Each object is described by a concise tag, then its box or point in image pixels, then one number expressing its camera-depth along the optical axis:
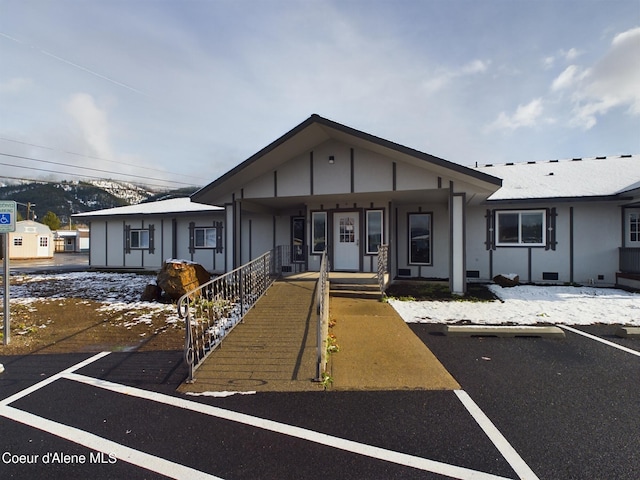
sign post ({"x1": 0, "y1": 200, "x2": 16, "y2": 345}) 5.41
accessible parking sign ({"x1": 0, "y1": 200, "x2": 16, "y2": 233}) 5.50
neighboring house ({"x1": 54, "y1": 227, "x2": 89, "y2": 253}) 47.56
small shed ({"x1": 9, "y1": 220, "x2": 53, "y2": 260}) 32.16
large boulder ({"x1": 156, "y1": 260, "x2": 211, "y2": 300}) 8.45
